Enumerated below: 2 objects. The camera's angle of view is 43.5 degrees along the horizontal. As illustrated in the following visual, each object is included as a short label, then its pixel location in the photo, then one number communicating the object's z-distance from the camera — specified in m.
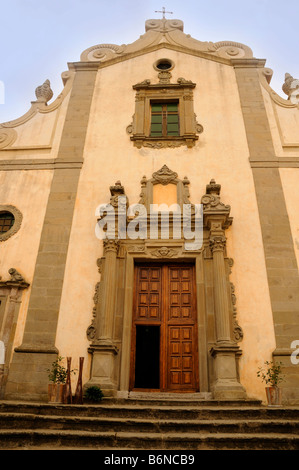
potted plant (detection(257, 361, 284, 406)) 6.90
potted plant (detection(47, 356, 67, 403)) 6.93
